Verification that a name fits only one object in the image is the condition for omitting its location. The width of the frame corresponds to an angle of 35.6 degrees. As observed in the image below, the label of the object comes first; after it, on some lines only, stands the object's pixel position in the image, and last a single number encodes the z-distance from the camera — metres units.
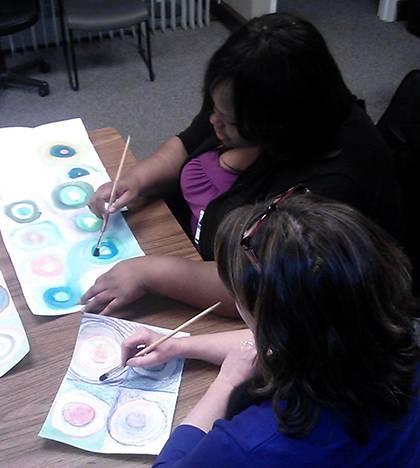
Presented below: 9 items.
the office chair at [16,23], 2.72
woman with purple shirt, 1.06
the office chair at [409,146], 1.25
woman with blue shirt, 0.67
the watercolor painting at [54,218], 1.09
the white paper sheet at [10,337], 0.96
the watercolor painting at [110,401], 0.87
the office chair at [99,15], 2.90
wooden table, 0.85
